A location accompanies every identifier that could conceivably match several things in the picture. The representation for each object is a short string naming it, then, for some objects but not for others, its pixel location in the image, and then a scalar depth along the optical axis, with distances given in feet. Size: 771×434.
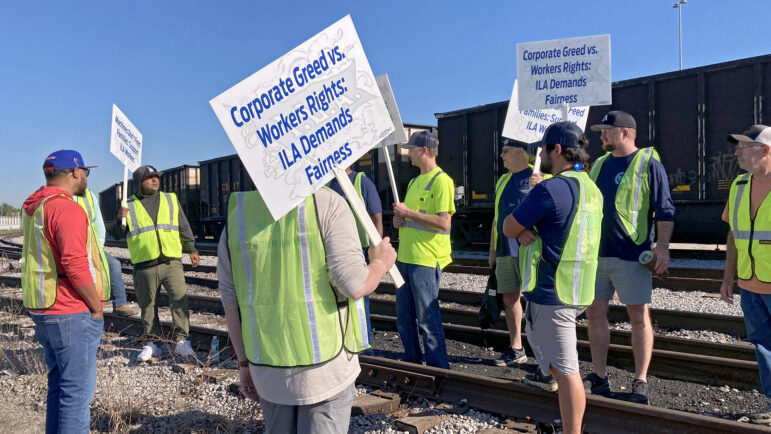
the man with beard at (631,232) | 13.30
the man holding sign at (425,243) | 15.12
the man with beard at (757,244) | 11.76
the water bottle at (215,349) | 18.58
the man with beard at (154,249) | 18.90
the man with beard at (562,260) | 10.26
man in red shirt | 10.75
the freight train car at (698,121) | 35.06
